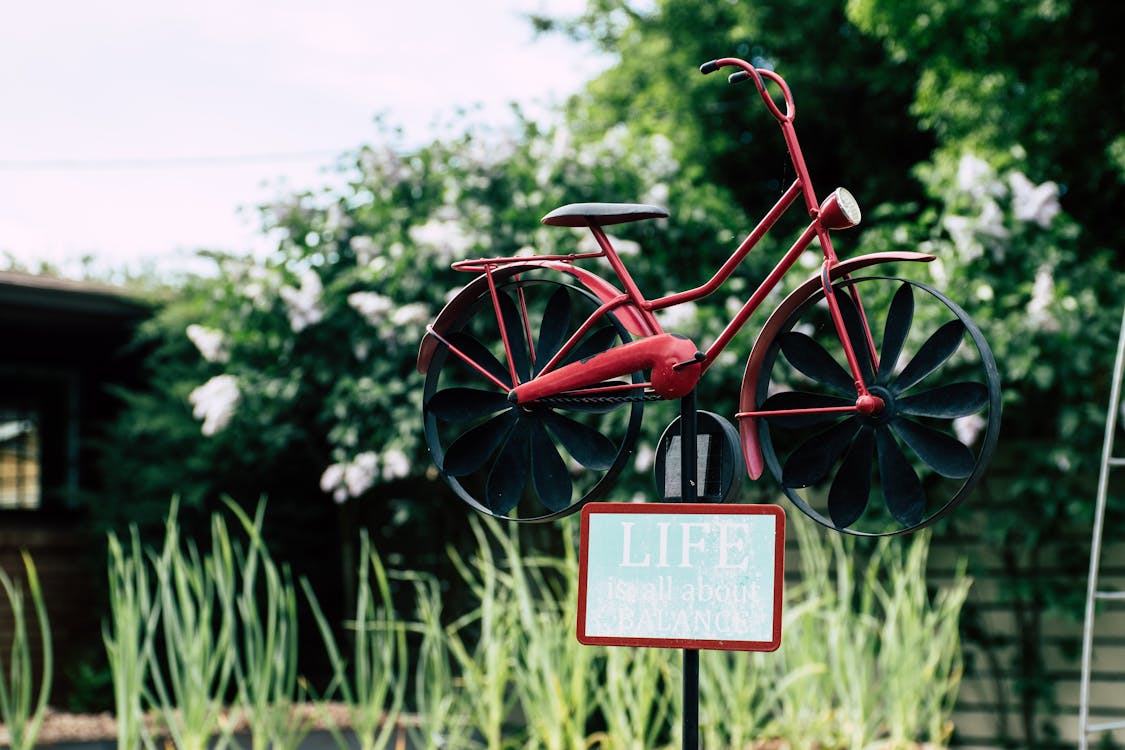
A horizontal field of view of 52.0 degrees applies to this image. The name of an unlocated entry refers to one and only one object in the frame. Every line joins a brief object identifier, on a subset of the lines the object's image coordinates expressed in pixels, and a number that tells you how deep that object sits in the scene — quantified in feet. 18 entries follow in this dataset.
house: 21.75
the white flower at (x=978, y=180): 16.08
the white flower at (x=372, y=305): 16.53
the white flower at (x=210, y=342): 17.99
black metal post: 5.38
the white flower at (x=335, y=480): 17.03
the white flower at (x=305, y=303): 17.53
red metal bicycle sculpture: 5.32
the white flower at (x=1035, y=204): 15.79
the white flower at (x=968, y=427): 14.30
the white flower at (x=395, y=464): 16.28
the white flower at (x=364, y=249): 17.70
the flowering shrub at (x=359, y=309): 16.94
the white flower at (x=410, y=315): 15.97
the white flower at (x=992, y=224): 15.55
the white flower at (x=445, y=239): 16.55
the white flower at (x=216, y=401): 17.38
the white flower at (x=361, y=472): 16.65
